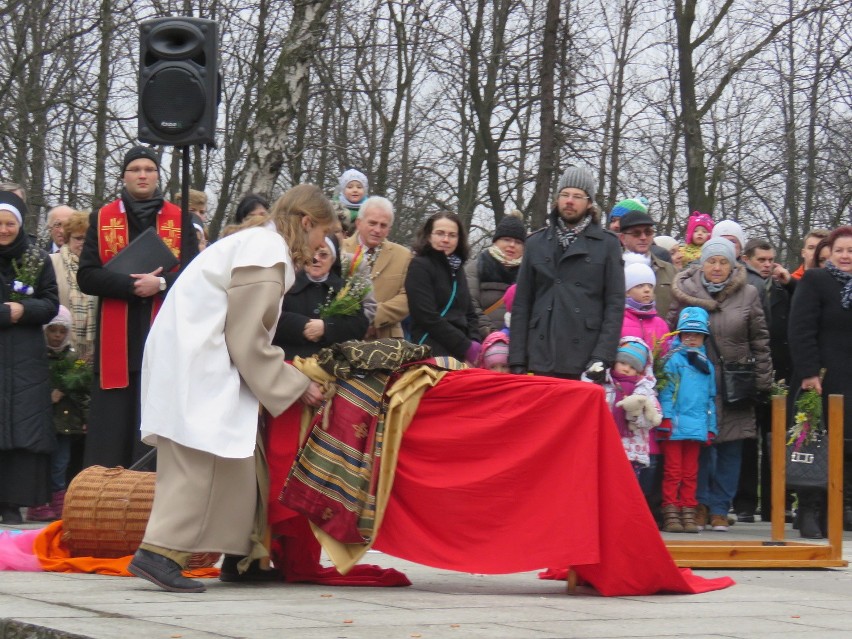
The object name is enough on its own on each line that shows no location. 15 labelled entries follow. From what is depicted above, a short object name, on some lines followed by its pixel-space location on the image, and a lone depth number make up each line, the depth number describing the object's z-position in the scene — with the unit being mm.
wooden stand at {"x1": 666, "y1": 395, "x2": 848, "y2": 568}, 13002
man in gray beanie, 14428
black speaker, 13869
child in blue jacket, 16733
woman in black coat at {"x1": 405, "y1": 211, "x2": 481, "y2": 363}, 15628
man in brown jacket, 15949
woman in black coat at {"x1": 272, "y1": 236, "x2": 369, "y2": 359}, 12704
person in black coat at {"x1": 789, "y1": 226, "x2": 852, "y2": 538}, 16852
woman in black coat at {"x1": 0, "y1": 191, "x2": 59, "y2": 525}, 15676
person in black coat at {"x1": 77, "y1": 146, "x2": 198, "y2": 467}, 14630
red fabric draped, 10286
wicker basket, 11611
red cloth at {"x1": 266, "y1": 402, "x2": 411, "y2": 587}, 10749
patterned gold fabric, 10672
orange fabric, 11326
